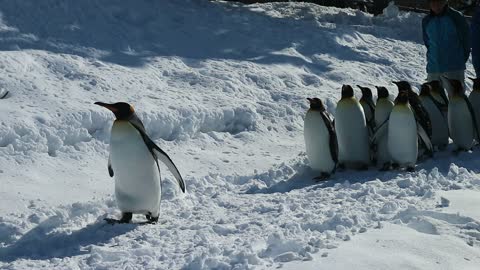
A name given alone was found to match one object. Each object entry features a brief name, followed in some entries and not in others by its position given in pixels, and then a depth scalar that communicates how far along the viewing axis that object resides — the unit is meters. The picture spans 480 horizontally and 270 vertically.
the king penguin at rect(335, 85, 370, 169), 14.66
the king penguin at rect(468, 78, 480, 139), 16.52
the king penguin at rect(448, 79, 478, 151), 15.87
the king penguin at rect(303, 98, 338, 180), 14.13
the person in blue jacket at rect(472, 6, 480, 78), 18.16
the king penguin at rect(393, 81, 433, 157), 15.09
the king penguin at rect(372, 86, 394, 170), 14.83
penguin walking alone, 11.04
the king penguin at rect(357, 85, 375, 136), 15.45
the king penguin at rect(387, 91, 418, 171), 14.37
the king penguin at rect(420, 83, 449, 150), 16.05
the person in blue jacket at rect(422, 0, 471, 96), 17.52
